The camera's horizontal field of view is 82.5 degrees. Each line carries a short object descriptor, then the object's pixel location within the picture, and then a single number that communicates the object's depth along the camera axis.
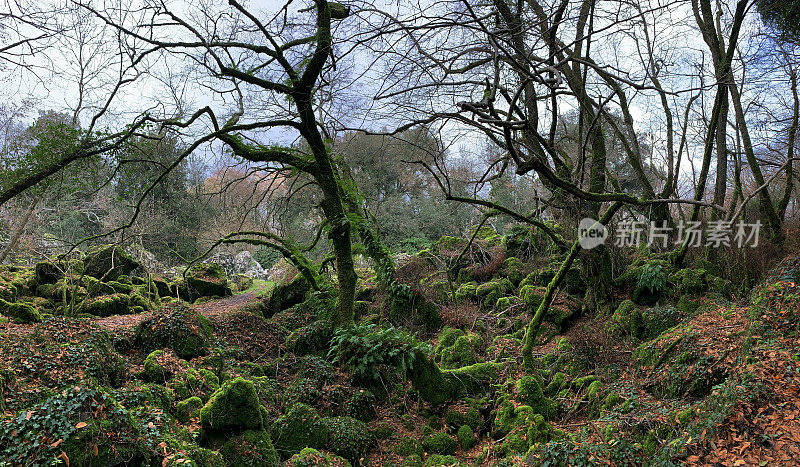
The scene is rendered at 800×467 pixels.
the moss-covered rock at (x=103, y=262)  12.56
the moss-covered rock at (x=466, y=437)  5.58
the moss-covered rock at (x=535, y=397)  5.81
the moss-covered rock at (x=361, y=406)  6.04
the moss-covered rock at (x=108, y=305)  10.59
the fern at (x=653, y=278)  7.95
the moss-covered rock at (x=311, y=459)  4.25
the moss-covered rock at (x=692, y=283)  7.55
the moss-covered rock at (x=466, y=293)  10.35
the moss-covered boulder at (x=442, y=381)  6.40
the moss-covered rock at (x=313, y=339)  7.83
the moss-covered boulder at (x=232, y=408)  4.46
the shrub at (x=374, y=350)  6.29
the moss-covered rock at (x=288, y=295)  10.93
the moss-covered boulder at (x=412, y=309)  8.70
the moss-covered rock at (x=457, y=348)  7.46
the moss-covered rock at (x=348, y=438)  5.09
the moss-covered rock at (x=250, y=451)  4.33
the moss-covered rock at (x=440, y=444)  5.44
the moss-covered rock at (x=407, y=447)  5.28
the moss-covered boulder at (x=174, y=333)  6.31
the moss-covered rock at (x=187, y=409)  4.58
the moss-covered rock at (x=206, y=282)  14.61
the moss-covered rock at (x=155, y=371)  5.37
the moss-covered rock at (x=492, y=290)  10.03
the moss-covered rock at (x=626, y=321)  7.29
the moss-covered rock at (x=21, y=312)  9.30
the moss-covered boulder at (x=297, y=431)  4.98
